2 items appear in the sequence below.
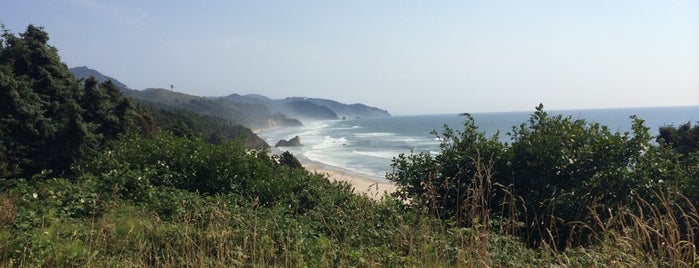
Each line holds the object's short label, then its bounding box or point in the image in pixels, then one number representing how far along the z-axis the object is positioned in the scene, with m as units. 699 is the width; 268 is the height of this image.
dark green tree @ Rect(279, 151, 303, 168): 33.58
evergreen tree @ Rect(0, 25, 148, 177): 18.97
